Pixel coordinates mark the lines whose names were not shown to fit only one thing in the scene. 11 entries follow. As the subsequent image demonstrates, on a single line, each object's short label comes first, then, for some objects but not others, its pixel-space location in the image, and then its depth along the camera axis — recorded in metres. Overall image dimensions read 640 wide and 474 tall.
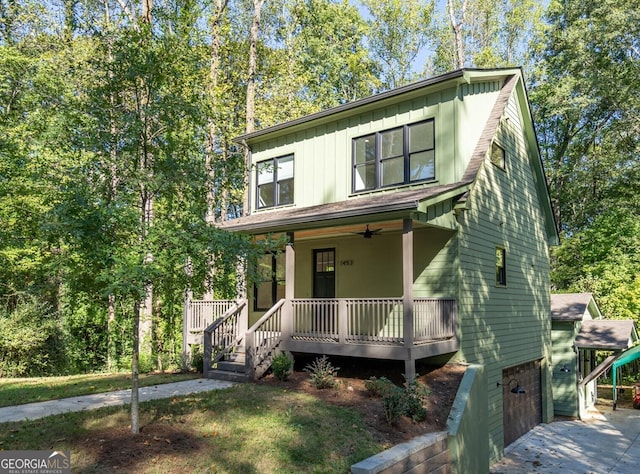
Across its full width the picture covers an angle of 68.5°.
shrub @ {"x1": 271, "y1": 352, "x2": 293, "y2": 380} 10.14
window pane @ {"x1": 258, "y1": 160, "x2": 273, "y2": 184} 14.91
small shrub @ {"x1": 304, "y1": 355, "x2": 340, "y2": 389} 9.46
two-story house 9.96
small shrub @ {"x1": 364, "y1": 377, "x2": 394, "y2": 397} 8.79
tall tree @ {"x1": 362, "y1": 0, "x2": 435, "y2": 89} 30.98
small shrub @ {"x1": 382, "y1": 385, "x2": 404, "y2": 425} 7.58
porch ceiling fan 11.48
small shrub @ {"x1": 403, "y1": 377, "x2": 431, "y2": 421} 7.86
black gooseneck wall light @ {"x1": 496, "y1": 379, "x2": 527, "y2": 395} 12.08
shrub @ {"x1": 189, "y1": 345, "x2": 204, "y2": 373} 12.24
